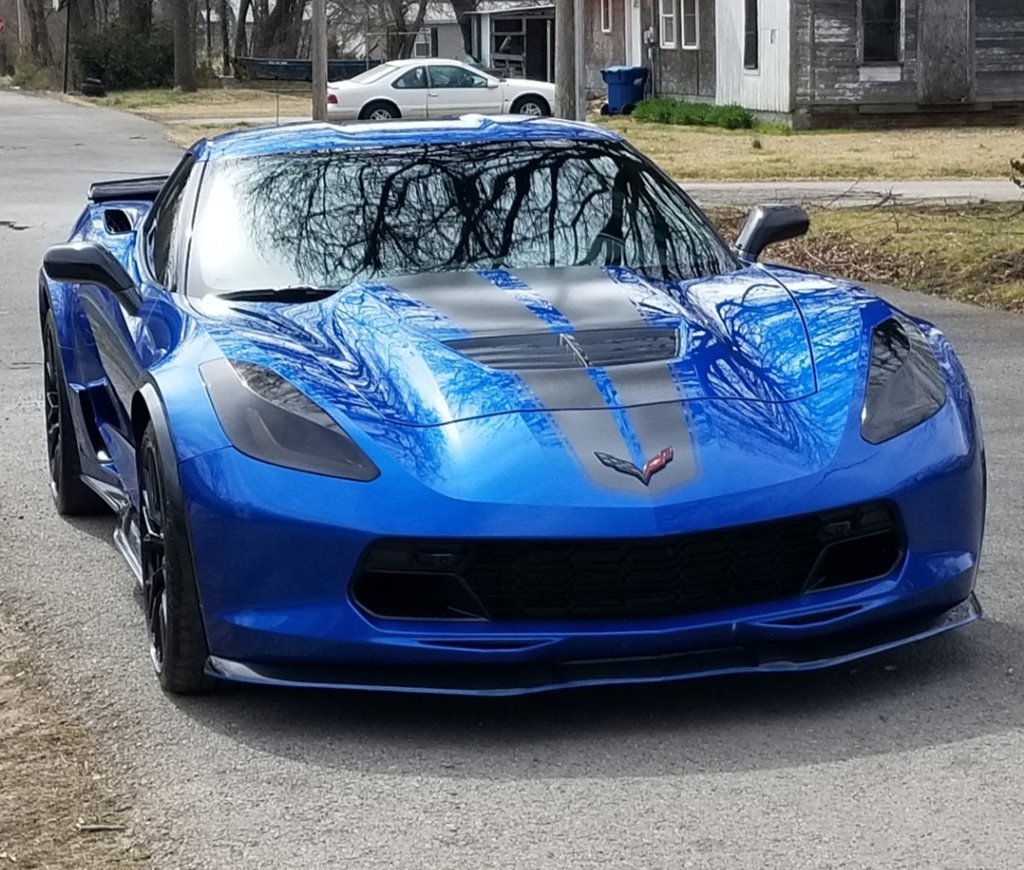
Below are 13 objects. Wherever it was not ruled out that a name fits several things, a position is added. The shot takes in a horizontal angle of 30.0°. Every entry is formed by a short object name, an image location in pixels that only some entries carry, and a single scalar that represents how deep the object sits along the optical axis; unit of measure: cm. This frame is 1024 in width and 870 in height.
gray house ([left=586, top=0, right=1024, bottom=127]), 3297
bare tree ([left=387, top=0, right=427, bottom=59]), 7175
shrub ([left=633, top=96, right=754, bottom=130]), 3469
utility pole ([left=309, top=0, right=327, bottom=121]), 3212
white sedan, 3728
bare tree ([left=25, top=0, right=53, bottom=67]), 6669
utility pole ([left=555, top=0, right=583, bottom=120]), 2355
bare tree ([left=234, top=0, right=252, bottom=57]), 7344
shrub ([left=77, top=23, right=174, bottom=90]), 5719
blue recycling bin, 4156
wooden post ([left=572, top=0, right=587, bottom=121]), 2170
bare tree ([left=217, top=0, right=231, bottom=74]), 6323
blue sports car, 429
